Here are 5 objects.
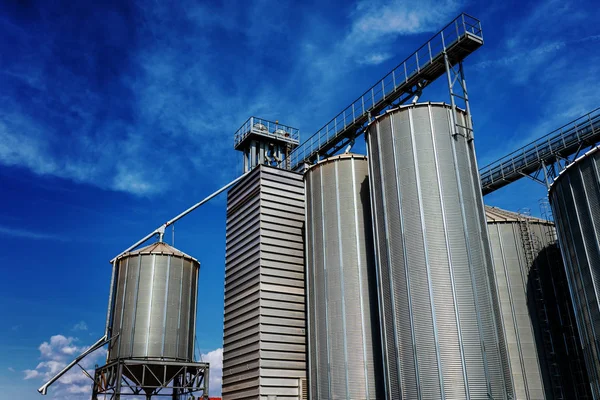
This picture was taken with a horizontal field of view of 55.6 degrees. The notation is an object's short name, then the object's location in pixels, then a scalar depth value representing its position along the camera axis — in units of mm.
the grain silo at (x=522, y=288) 31219
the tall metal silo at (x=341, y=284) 28562
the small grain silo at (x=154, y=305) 35375
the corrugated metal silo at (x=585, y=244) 23984
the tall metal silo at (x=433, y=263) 23484
